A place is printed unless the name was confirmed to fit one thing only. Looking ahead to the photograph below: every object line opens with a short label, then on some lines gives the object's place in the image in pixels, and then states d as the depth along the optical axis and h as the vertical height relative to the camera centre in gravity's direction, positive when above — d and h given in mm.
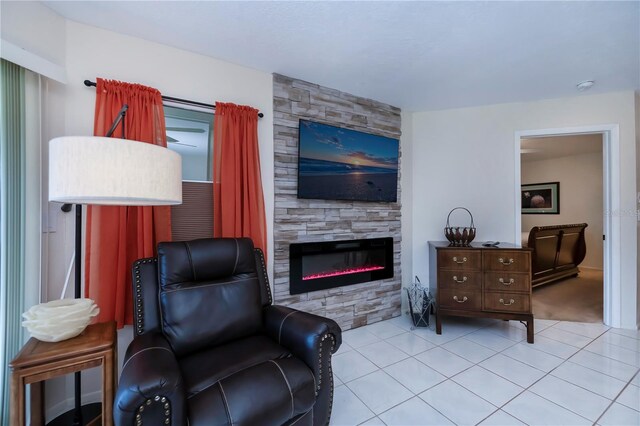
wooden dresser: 2473 -678
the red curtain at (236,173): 2100 +312
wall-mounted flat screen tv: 2512 +486
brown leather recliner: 1022 -669
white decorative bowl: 1176 -476
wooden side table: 1060 -631
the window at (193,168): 2018 +351
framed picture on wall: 5727 +287
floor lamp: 1095 +182
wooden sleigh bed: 3973 -647
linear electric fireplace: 2518 -526
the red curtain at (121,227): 1675 -92
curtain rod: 1954 +836
